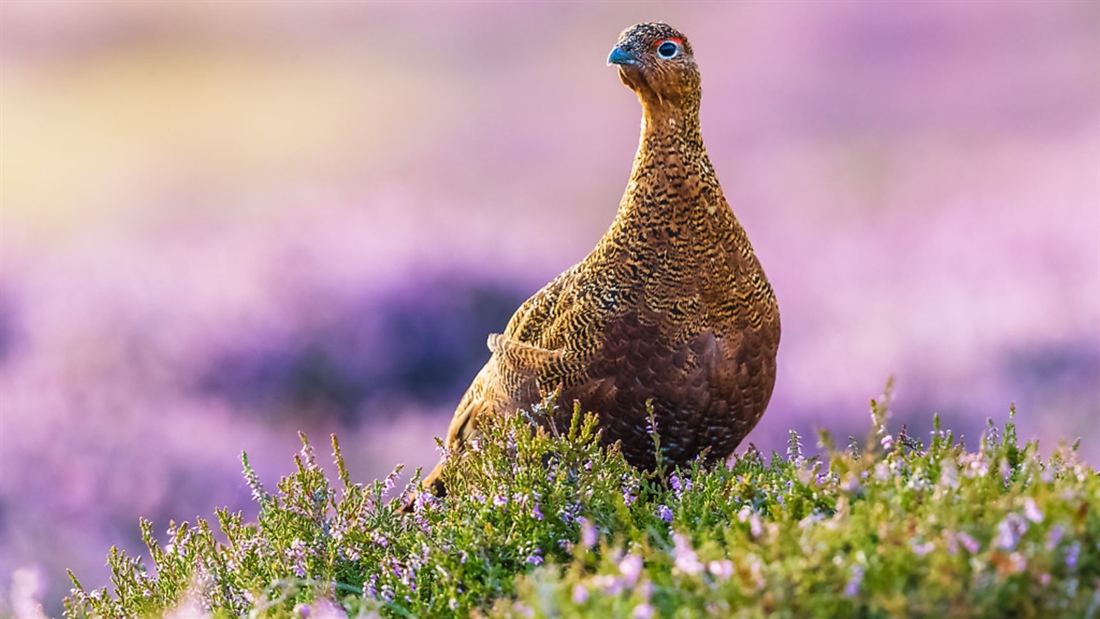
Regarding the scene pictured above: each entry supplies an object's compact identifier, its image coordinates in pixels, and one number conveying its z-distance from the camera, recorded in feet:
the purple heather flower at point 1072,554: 28.88
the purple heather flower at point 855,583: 27.79
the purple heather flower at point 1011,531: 27.99
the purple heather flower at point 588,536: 27.56
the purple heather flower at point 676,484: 30.02
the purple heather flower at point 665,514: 29.92
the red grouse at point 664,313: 30.28
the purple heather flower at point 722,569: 28.96
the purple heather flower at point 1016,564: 27.05
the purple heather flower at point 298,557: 29.88
